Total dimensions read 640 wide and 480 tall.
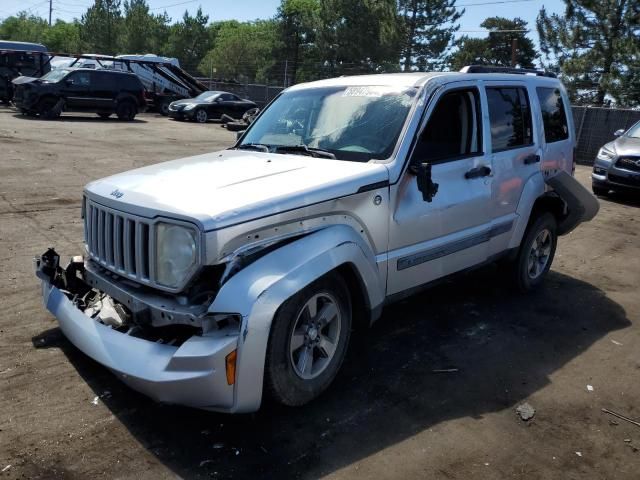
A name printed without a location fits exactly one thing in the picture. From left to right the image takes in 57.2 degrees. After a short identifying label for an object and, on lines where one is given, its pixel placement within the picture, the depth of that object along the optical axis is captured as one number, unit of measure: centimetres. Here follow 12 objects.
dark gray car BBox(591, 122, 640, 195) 1100
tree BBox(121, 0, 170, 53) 6907
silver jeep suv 302
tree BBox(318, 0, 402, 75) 4309
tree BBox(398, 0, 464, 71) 4306
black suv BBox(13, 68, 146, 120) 2075
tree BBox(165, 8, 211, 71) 8138
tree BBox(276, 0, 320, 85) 5091
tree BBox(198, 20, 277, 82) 7194
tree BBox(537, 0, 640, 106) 2884
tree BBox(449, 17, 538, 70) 5403
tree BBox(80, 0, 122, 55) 7069
